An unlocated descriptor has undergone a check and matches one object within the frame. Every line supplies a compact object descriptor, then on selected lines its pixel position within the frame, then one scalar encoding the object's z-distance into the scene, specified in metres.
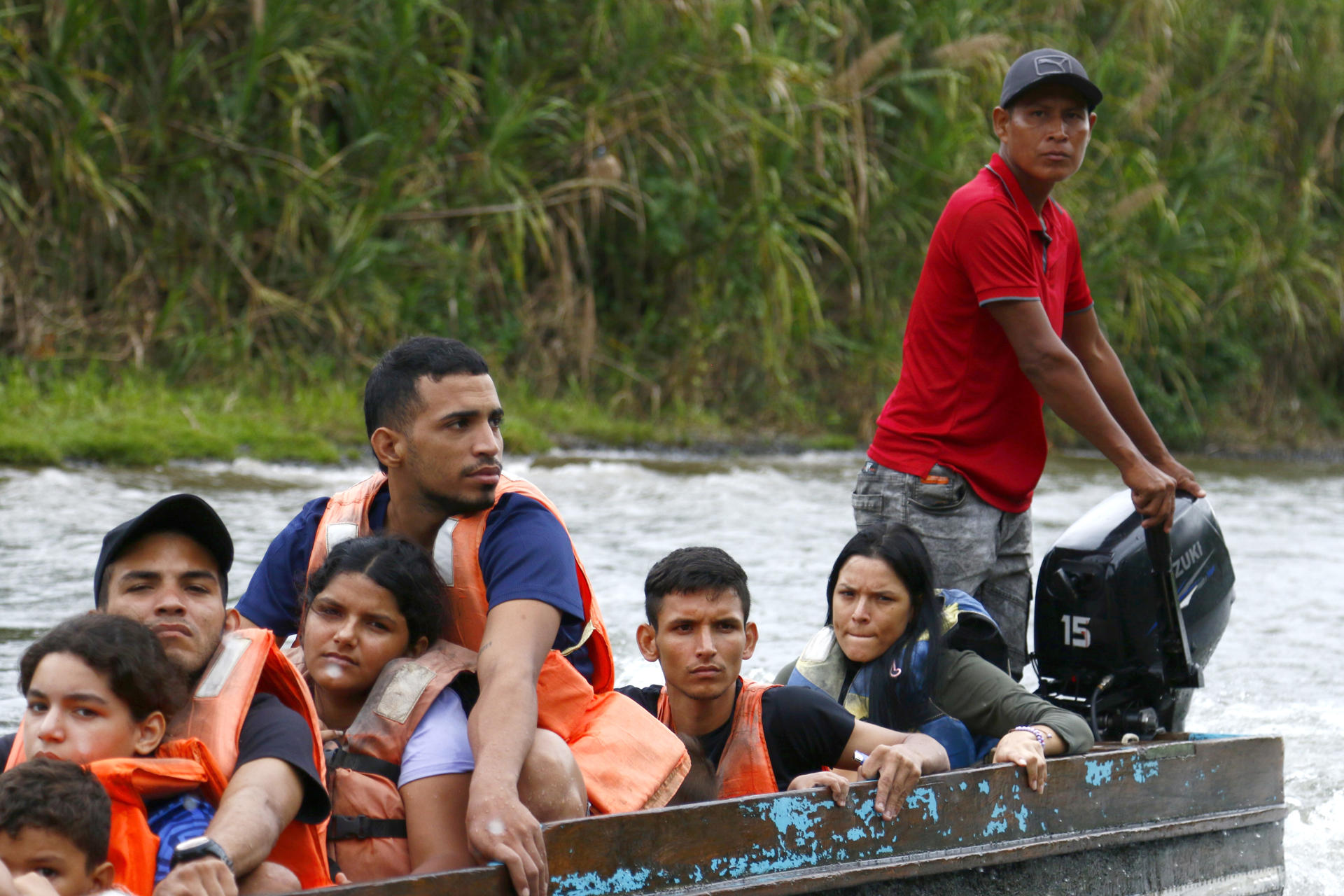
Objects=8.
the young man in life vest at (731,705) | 5.61
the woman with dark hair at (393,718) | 4.56
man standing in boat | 6.57
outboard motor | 7.13
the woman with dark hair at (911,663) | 6.18
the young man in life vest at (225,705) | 4.02
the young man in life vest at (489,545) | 4.85
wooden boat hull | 4.65
